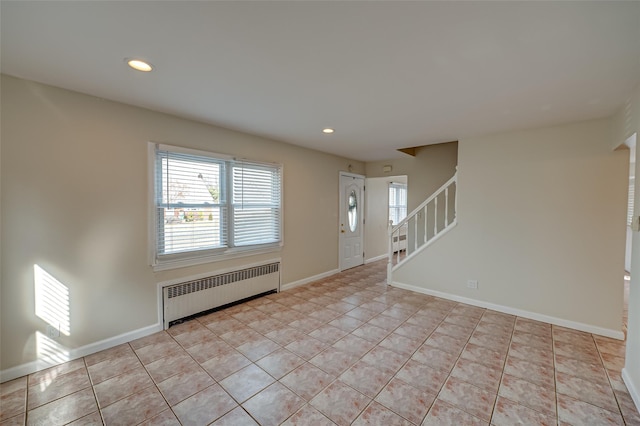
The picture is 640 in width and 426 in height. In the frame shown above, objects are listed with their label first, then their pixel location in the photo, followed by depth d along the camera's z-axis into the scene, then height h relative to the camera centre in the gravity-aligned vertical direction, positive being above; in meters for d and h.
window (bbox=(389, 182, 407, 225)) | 8.01 +0.15
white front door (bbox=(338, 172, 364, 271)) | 5.62 -0.35
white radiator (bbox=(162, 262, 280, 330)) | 3.10 -1.18
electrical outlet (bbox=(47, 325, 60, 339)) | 2.32 -1.17
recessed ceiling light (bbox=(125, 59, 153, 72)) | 1.87 +1.04
